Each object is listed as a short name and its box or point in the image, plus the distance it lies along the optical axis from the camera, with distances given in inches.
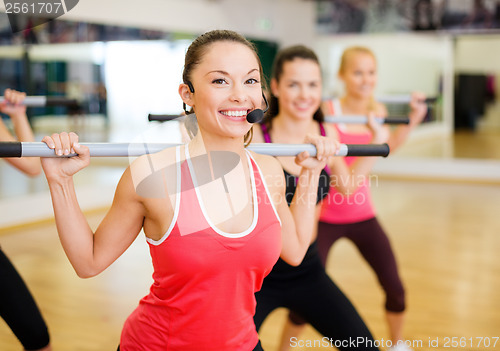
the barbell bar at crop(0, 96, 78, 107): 88.4
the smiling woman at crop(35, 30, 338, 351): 51.9
